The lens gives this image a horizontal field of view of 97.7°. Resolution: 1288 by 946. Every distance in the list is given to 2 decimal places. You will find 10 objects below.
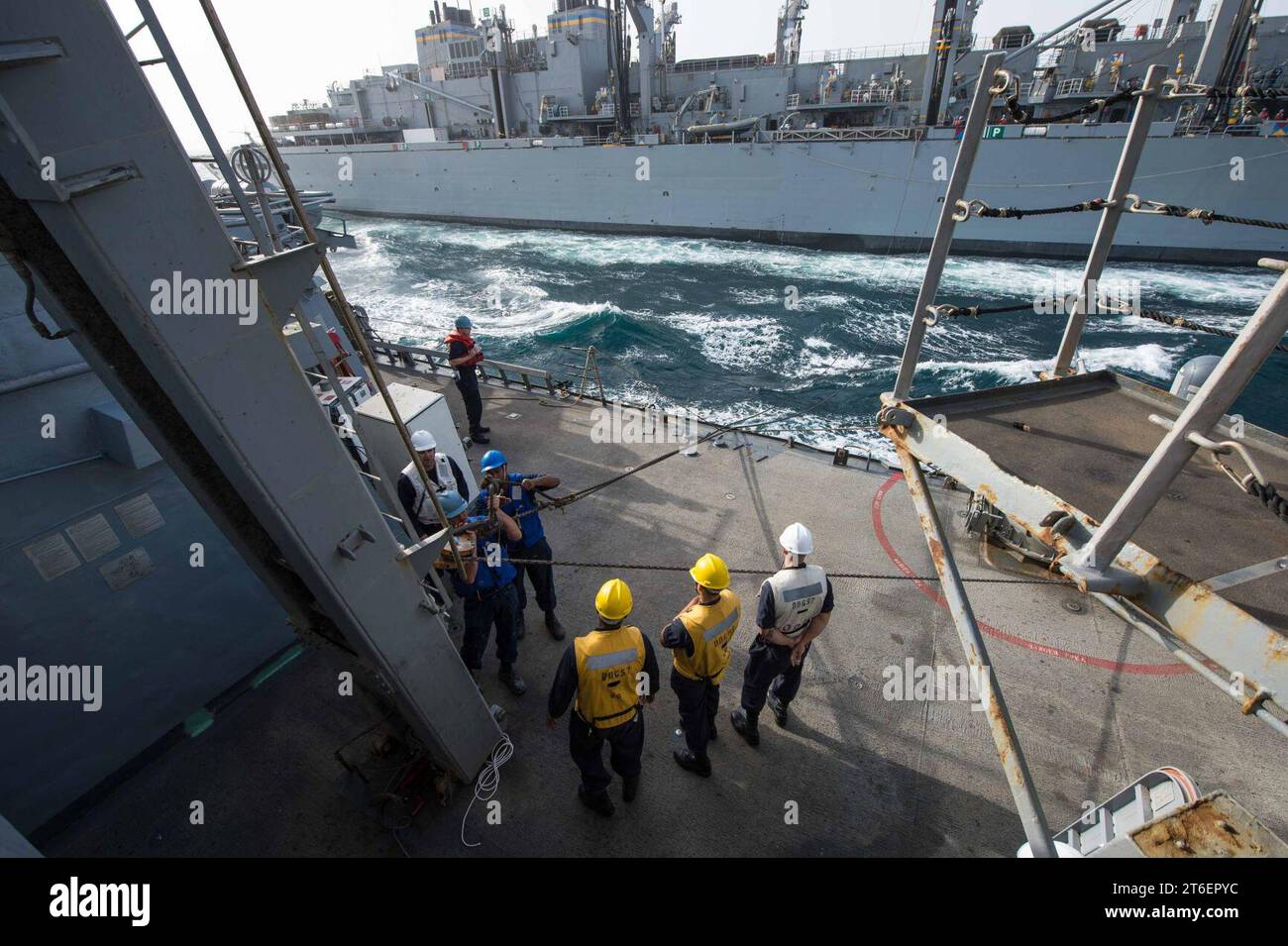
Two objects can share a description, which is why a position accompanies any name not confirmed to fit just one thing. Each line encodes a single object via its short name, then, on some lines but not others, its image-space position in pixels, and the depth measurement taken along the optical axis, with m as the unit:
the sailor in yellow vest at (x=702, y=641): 4.09
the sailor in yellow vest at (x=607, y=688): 3.78
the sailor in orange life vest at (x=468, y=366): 9.25
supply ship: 27.06
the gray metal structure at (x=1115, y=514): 1.88
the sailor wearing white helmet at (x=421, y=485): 5.28
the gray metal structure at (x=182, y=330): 1.89
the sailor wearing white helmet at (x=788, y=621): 4.29
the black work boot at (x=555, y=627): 6.22
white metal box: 6.87
